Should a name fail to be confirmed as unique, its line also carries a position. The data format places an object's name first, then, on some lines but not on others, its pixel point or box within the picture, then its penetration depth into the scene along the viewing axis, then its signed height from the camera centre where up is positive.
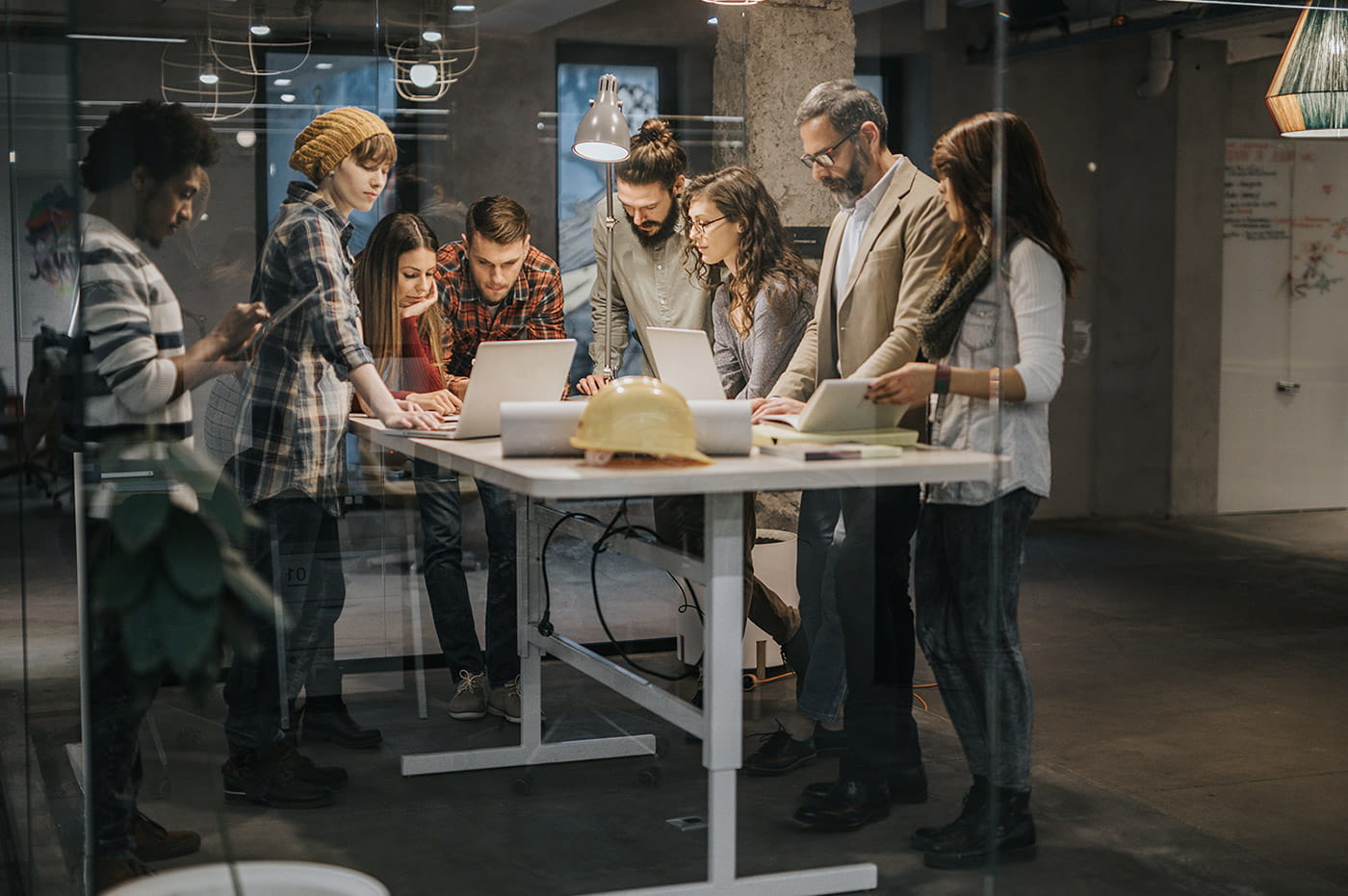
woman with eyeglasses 3.22 +0.12
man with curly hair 2.46 +0.02
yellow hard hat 2.56 -0.12
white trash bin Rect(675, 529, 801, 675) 3.35 -0.55
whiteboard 4.63 +0.09
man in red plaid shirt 2.96 +0.00
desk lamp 3.01 +0.45
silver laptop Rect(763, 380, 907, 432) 2.95 -0.12
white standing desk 2.49 -0.29
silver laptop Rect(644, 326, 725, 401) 3.01 -0.01
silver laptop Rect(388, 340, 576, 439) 2.95 -0.06
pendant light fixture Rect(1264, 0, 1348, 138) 4.04 +0.79
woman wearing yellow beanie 2.64 -0.14
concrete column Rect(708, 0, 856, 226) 3.13 +0.57
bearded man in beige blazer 3.05 -0.06
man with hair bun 3.13 +0.20
